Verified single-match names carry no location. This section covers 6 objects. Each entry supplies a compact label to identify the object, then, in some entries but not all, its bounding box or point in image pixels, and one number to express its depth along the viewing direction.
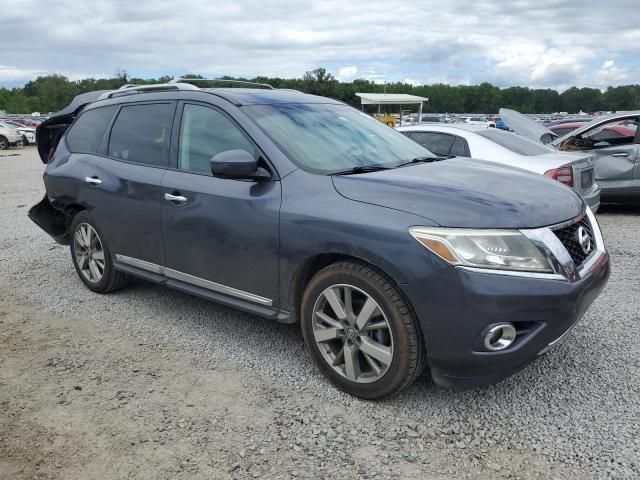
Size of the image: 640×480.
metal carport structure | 22.63
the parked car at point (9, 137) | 29.02
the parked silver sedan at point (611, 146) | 8.21
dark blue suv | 2.71
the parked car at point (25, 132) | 31.27
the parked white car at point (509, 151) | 6.21
